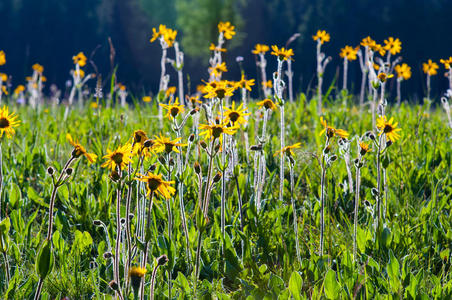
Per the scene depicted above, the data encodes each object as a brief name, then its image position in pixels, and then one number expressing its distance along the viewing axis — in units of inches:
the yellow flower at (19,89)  492.8
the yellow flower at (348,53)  359.6
